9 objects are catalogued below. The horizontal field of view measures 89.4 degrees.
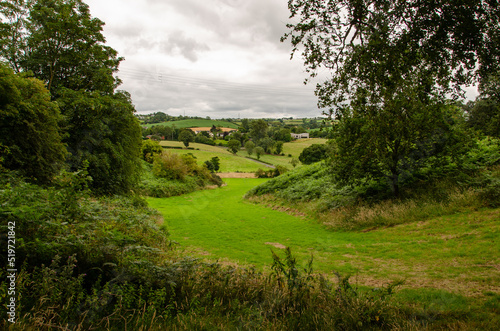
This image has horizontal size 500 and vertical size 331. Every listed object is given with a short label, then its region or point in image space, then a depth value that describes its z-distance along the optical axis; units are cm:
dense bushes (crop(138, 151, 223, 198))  3334
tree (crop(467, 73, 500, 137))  615
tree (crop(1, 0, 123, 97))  1555
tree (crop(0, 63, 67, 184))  874
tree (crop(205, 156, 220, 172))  6216
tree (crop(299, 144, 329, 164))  6825
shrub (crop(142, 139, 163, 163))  4481
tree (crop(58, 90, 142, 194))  1491
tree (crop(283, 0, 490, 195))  558
